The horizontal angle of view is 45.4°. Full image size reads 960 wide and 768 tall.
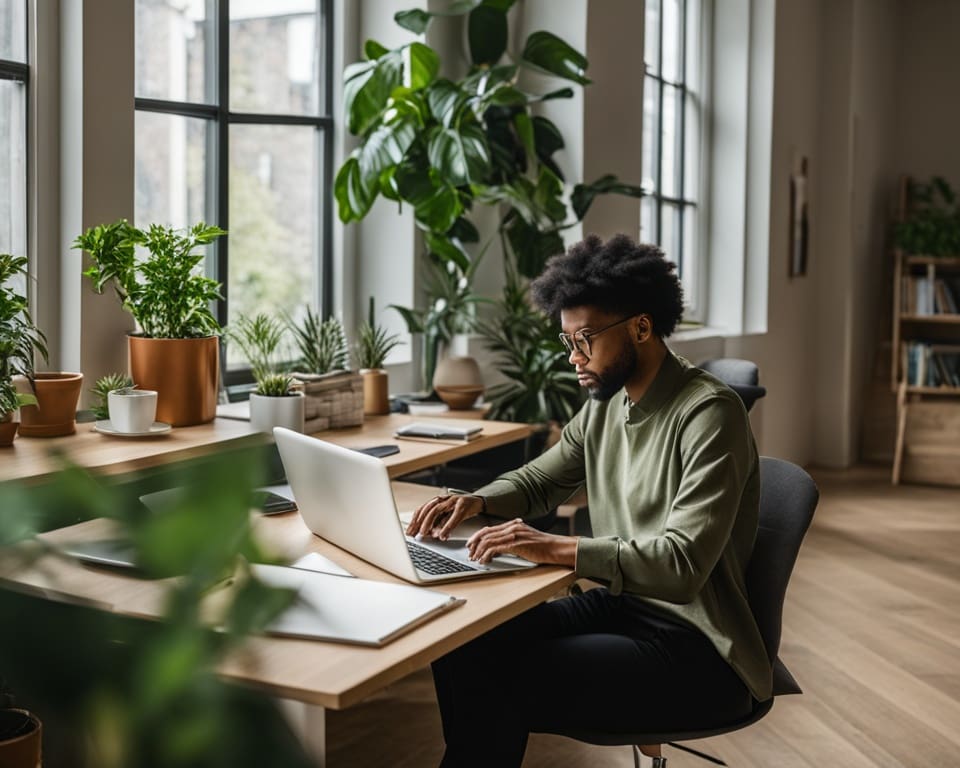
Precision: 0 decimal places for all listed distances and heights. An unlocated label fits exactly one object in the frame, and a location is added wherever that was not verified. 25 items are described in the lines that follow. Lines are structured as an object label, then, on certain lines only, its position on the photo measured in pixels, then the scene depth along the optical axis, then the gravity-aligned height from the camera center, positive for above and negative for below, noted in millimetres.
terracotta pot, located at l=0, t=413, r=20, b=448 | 2488 -274
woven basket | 3203 -259
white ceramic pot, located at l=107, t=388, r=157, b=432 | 2705 -245
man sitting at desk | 2006 -426
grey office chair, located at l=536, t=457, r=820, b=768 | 2154 -457
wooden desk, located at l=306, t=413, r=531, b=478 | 2910 -362
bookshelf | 7172 -394
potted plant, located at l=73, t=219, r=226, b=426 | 2844 +1
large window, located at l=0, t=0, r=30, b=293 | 2984 +468
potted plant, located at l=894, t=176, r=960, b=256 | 7379 +576
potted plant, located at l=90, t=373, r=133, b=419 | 2859 -211
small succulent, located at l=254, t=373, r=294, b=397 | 3039 -206
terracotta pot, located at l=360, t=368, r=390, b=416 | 3600 -257
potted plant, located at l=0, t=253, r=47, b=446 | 2498 -99
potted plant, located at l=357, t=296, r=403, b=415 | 3605 -194
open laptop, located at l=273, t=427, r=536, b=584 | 1912 -362
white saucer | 2707 -294
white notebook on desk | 1604 -455
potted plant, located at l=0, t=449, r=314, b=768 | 343 -106
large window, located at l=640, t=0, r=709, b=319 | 6168 +1003
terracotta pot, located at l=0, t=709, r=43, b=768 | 1871 -730
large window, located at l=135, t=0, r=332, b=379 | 3547 +577
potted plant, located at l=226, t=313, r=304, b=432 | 3008 -251
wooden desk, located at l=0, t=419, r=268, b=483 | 2410 -317
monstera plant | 3836 +586
